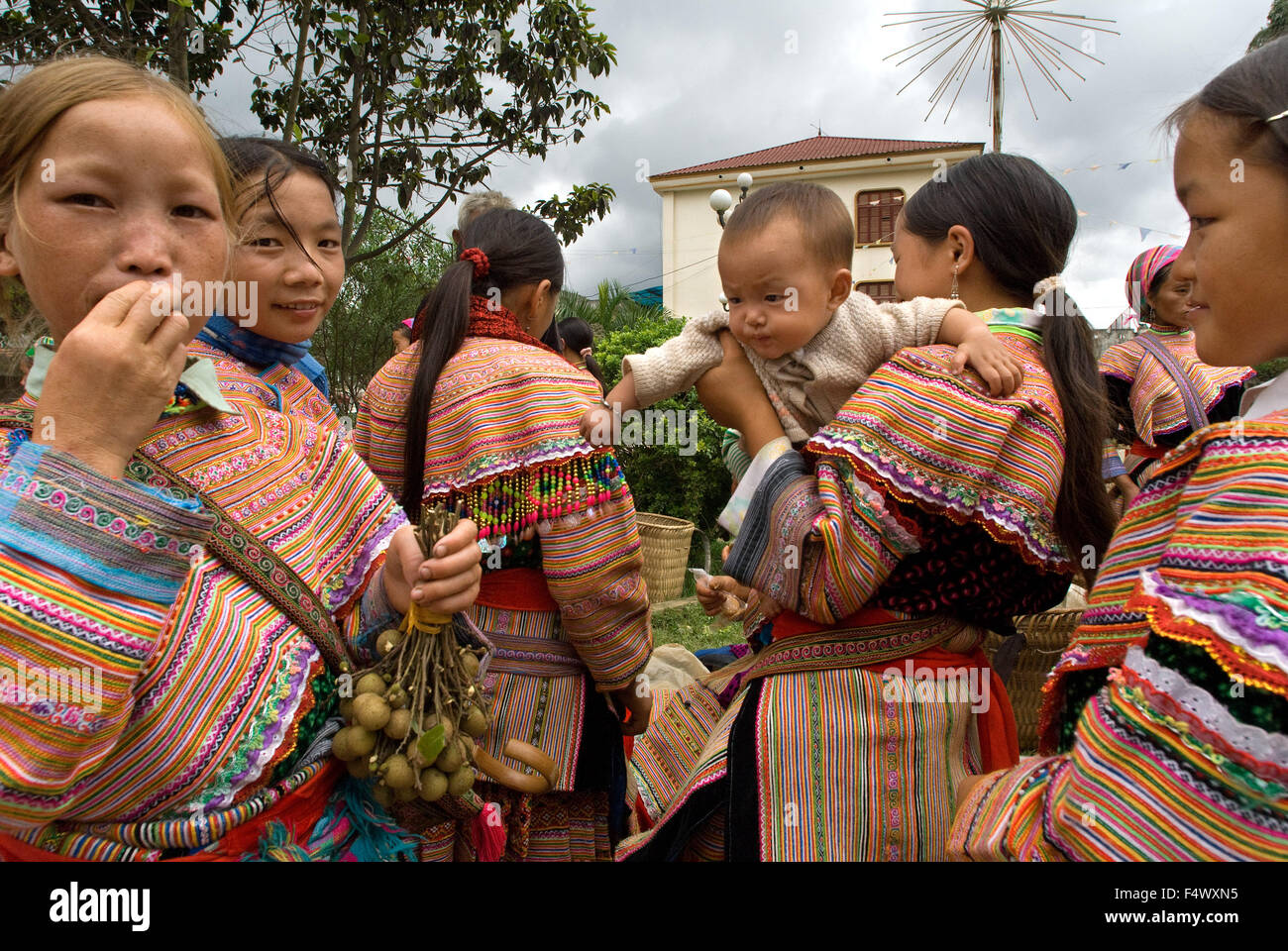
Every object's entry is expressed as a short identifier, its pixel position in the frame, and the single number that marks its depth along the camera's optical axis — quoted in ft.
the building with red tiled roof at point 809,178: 71.67
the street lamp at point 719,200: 29.19
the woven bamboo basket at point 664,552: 23.34
